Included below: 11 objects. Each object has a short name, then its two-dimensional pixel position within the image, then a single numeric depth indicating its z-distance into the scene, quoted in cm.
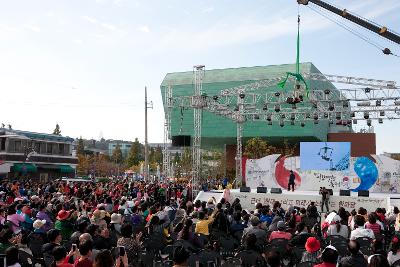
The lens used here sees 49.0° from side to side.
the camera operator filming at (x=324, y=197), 2212
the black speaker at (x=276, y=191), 2464
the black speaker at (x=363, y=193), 2280
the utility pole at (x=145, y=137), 3427
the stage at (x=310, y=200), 2228
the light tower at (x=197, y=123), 2725
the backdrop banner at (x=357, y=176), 2958
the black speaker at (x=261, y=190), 2491
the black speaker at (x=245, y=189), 2520
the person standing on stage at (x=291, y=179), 2873
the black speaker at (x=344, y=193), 2291
